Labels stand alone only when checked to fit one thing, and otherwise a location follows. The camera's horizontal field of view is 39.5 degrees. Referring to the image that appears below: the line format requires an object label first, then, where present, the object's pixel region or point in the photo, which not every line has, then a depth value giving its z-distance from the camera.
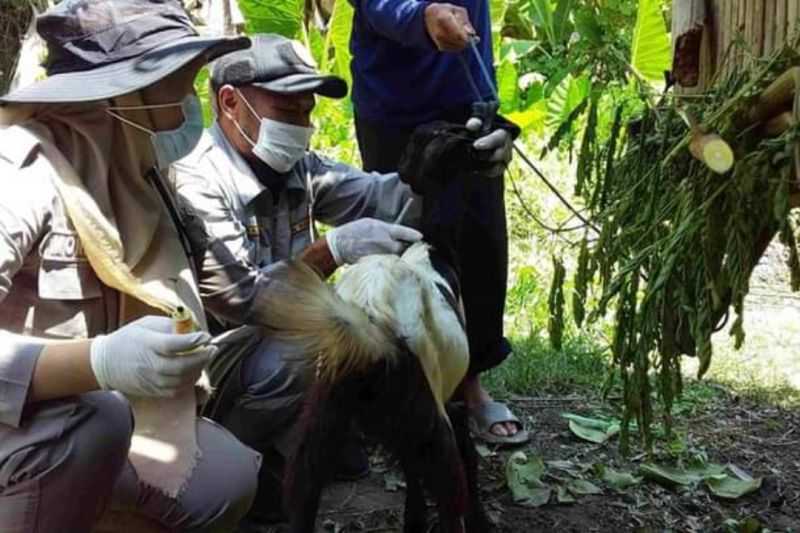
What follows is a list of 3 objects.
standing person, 3.46
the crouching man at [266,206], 3.09
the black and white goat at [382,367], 2.50
